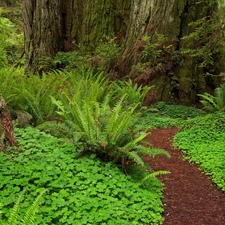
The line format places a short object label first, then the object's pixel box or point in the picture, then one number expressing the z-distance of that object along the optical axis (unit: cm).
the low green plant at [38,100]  542
